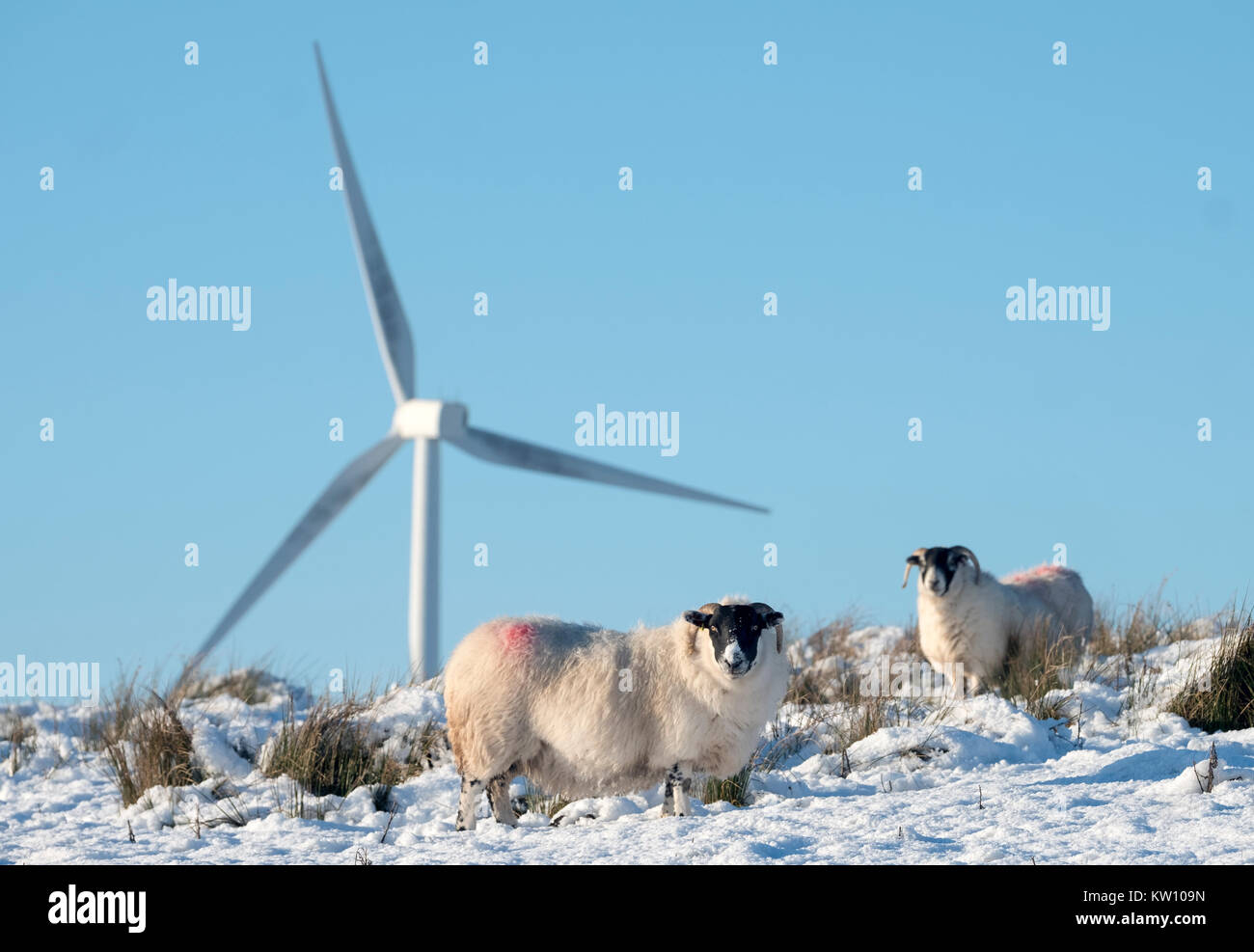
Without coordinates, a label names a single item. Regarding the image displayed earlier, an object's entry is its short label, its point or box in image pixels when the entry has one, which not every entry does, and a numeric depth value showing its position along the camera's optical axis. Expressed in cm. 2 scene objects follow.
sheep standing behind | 1664
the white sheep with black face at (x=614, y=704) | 1052
